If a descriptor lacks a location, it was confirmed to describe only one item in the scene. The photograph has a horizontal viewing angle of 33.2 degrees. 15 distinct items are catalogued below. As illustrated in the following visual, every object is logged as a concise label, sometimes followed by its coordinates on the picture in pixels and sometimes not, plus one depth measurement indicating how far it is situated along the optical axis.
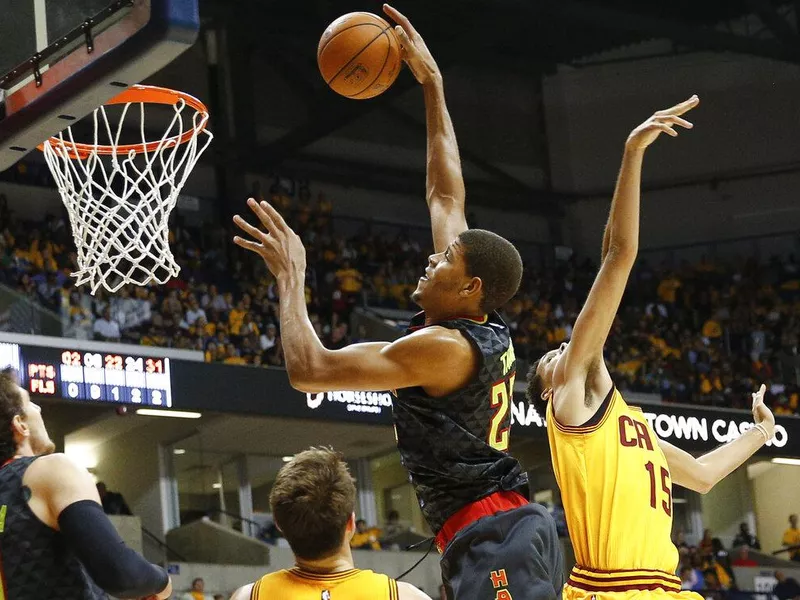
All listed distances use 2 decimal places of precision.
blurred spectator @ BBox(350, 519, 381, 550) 16.78
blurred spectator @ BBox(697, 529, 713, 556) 18.83
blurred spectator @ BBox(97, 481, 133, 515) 15.83
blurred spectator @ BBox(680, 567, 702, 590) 17.20
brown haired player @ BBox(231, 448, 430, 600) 3.37
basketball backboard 4.59
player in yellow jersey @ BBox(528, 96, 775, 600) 4.54
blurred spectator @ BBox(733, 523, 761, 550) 20.23
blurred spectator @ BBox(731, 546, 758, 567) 19.22
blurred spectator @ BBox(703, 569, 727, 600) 17.39
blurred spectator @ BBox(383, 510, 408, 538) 17.90
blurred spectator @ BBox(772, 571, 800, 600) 17.52
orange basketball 5.07
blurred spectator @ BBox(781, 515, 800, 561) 20.16
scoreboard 13.01
